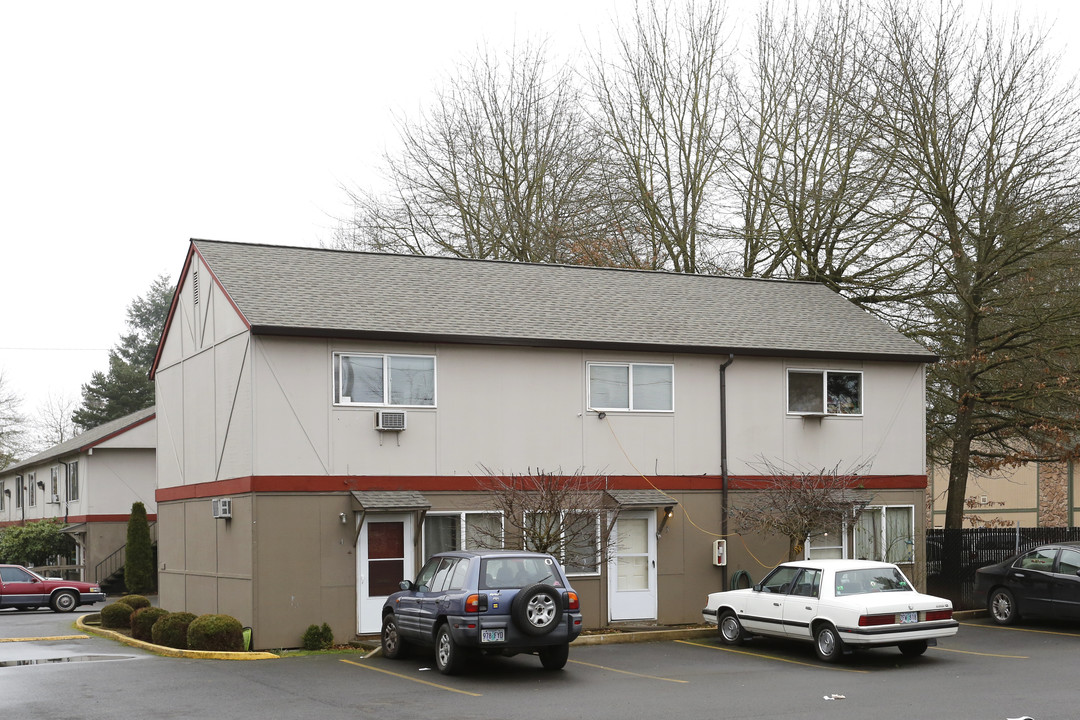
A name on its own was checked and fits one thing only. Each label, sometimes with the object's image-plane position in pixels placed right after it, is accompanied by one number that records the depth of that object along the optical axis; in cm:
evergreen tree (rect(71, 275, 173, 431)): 6994
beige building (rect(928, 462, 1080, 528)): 4959
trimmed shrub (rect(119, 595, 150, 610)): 2412
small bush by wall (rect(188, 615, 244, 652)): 1852
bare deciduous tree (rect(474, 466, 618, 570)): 1984
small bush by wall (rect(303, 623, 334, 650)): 1927
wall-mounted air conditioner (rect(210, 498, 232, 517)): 2047
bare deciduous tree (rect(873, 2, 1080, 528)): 2809
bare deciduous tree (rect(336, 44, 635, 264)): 3800
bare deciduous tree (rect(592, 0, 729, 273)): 3584
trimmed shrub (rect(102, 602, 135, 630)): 2362
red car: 3231
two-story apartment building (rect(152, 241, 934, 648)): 1988
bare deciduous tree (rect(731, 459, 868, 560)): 2166
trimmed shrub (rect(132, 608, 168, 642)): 2095
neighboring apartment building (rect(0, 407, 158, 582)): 4191
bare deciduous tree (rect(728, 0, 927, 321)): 3084
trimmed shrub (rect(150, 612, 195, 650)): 1934
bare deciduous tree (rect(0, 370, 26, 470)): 6688
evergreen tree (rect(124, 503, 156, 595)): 3891
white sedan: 1678
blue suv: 1538
